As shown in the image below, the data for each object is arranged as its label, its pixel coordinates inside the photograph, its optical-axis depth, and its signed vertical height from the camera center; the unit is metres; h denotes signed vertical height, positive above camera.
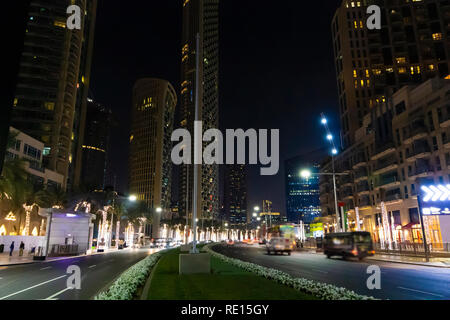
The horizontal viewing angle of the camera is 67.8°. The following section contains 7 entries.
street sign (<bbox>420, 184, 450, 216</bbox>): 32.72 +3.17
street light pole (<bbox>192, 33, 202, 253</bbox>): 17.73 +4.30
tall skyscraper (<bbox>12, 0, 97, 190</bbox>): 91.69 +43.55
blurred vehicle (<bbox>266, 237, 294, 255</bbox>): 43.94 -1.13
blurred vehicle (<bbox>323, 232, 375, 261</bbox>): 33.62 -0.93
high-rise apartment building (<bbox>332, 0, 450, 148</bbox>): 88.50 +48.74
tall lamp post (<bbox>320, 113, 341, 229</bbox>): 40.41 +12.36
